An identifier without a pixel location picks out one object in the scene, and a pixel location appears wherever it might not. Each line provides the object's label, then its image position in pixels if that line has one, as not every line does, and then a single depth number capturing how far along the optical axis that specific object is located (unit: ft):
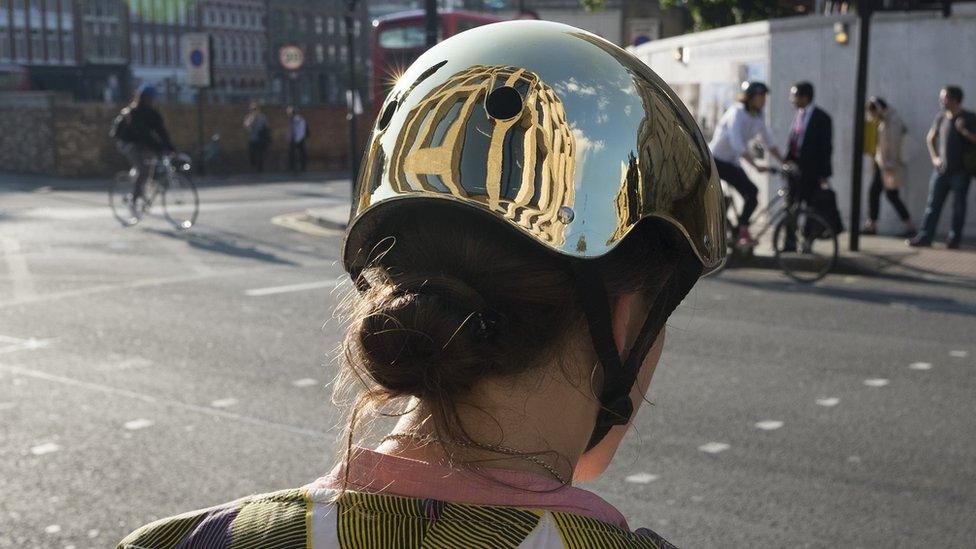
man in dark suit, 41.57
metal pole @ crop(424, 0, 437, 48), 52.60
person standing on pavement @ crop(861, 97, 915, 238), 47.29
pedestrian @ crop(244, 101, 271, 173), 110.71
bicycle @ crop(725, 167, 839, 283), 37.99
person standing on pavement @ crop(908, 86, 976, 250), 43.19
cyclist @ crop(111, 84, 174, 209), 53.16
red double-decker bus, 92.48
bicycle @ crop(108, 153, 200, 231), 54.70
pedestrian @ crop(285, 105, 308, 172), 114.11
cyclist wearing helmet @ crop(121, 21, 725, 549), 3.79
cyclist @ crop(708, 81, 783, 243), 40.24
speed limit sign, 124.26
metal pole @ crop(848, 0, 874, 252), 42.06
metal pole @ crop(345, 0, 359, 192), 61.62
